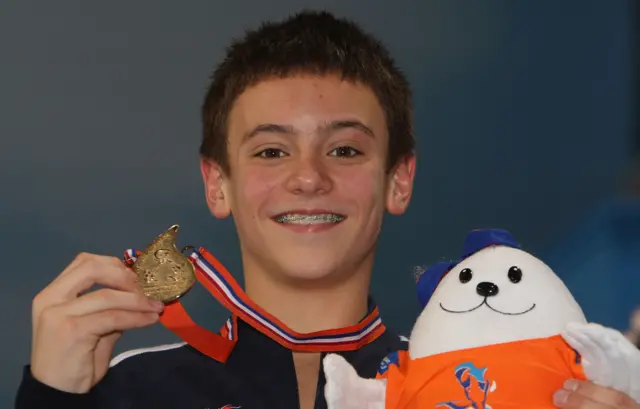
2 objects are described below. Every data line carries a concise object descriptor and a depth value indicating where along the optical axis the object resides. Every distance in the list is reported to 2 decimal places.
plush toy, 1.92
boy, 2.14
